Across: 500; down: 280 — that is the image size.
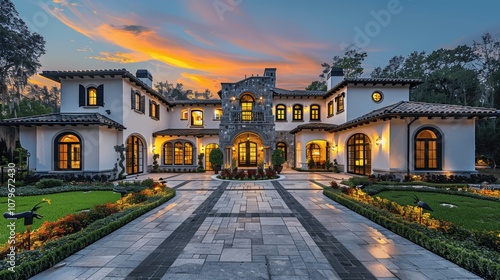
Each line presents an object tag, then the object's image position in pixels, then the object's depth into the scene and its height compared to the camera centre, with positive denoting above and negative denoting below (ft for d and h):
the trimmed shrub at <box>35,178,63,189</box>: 33.94 -6.51
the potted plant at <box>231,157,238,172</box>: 59.72 -5.73
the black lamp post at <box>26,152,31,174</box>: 41.93 -3.60
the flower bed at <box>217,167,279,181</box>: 45.60 -6.97
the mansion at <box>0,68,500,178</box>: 42.04 +3.13
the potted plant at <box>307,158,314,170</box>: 63.77 -6.26
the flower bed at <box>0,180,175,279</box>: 10.80 -6.13
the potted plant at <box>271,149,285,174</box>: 53.74 -3.97
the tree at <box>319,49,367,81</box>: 108.47 +39.31
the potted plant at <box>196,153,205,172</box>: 63.20 -5.55
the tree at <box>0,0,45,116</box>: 60.70 +24.55
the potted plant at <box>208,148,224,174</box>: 55.11 -3.82
